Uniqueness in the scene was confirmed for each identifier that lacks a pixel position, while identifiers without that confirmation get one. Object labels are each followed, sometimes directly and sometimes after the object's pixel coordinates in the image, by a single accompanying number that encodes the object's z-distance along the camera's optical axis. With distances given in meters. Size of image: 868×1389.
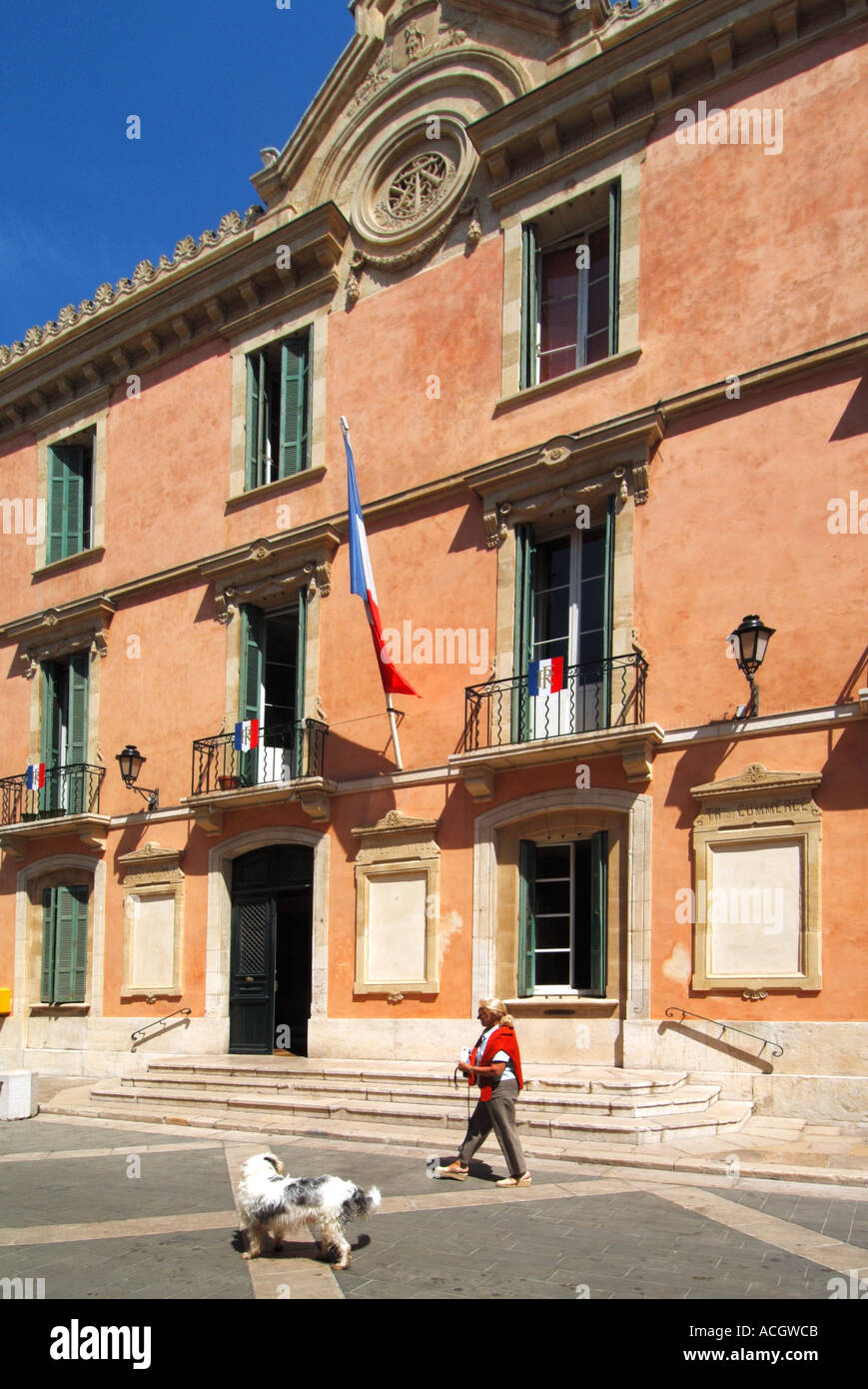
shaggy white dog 6.73
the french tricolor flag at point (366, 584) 15.04
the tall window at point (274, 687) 17.27
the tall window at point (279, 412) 18.17
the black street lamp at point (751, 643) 12.23
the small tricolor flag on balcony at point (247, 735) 17.20
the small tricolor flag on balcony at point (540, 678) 14.33
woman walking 9.12
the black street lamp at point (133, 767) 18.59
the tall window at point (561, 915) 13.61
